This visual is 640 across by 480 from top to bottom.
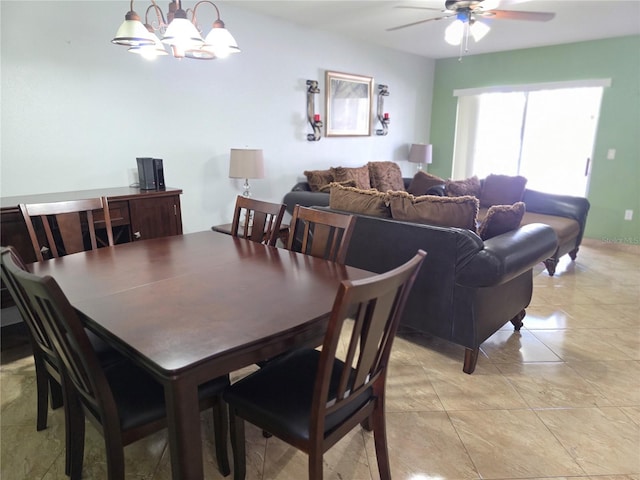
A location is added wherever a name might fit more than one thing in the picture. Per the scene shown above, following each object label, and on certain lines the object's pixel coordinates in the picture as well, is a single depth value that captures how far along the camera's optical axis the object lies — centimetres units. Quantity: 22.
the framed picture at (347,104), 488
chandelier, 172
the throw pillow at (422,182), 506
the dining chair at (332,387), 113
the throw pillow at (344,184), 409
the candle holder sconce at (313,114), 458
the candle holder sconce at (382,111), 551
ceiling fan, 299
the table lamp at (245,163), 371
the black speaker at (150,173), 312
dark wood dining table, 114
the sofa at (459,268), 220
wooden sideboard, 239
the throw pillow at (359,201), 266
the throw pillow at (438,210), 237
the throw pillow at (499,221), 246
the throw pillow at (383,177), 523
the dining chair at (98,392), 116
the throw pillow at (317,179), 449
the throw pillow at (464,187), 444
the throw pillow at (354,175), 464
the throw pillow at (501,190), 461
